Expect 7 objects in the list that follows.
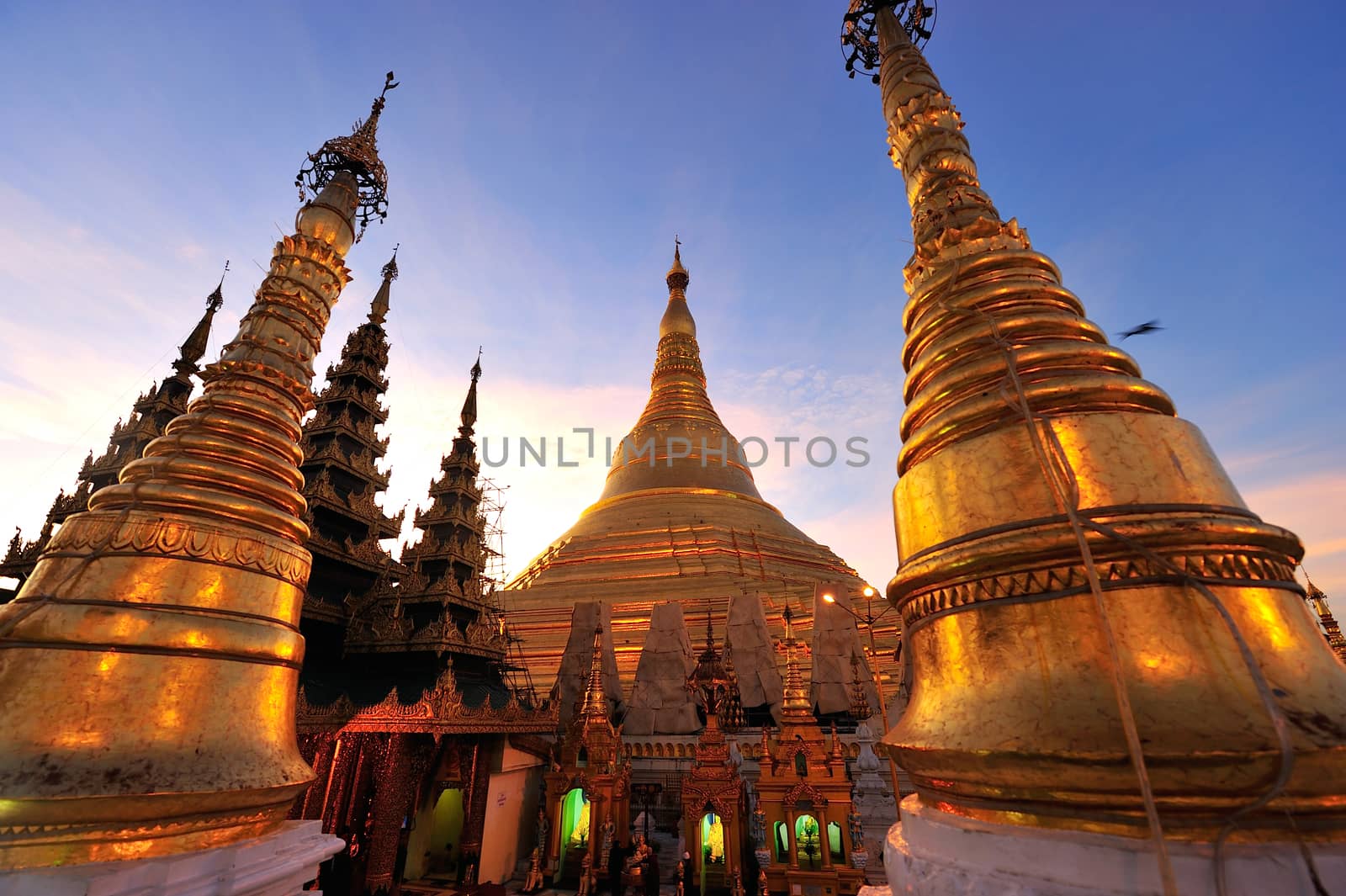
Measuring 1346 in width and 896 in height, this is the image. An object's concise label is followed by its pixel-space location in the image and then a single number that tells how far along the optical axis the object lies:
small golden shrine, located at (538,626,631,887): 9.56
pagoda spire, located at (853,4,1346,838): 1.19
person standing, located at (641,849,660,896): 8.57
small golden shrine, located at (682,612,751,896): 9.00
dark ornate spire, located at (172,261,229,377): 14.61
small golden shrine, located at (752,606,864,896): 8.05
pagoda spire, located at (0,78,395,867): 2.01
